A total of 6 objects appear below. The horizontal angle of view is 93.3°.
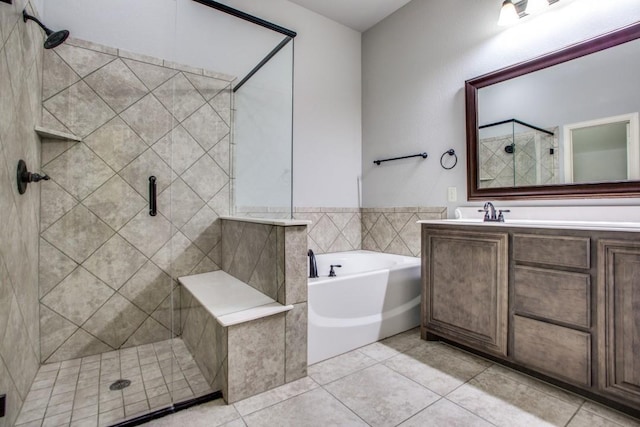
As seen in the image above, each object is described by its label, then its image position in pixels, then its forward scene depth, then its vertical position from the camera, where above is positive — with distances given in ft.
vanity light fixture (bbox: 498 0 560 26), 6.34 +4.31
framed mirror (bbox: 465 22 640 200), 5.41 +1.76
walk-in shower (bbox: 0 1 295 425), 4.88 +0.22
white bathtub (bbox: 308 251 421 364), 5.94 -2.12
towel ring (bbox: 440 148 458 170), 7.97 +1.46
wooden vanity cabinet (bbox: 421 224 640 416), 4.16 -1.51
